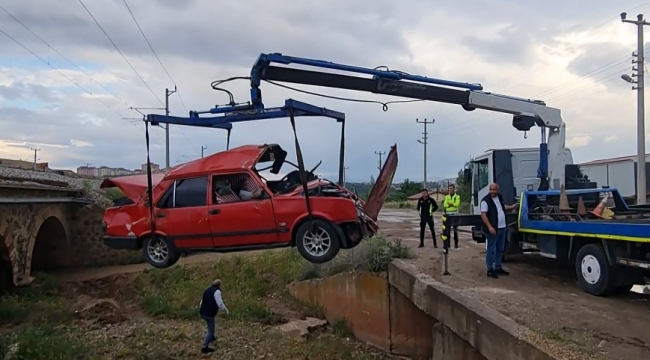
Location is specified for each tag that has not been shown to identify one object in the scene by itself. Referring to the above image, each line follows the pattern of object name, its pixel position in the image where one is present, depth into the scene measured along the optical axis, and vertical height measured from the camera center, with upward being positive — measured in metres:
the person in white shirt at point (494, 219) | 10.51 -0.26
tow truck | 8.91 +0.04
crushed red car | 9.11 -0.16
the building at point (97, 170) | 49.81 +2.59
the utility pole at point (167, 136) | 45.19 +4.82
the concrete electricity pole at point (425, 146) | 59.72 +5.84
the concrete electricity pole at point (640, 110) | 25.06 +4.41
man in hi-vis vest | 14.72 +0.05
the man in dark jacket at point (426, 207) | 15.48 -0.10
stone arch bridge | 21.17 -1.45
